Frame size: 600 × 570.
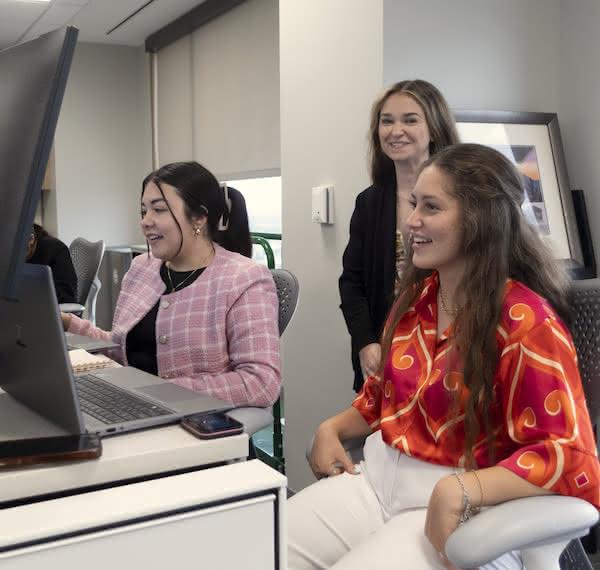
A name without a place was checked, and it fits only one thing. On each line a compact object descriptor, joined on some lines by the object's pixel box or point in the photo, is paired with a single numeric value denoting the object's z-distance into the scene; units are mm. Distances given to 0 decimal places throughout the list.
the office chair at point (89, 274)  4109
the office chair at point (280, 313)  1635
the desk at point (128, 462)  805
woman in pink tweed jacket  1721
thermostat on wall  2652
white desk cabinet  749
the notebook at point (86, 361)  1379
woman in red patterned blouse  1169
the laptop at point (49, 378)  835
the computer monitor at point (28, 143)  789
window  4762
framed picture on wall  2416
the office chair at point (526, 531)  1025
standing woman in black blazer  2098
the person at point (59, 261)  3531
